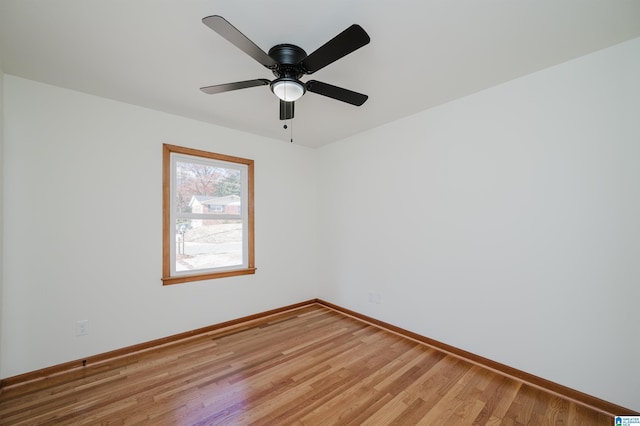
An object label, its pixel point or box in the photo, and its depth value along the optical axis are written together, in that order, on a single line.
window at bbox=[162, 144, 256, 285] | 2.92
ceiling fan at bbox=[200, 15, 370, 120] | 1.33
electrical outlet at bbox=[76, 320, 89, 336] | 2.37
